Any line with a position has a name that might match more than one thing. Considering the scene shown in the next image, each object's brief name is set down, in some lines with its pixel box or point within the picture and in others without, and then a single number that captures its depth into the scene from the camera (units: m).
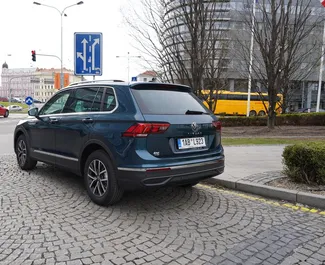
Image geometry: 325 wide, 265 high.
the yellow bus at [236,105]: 38.59
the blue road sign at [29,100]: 27.53
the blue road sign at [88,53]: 8.95
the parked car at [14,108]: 54.29
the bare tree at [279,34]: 12.84
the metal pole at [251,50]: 13.40
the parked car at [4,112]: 33.59
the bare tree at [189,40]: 11.91
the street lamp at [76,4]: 27.11
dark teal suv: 3.80
